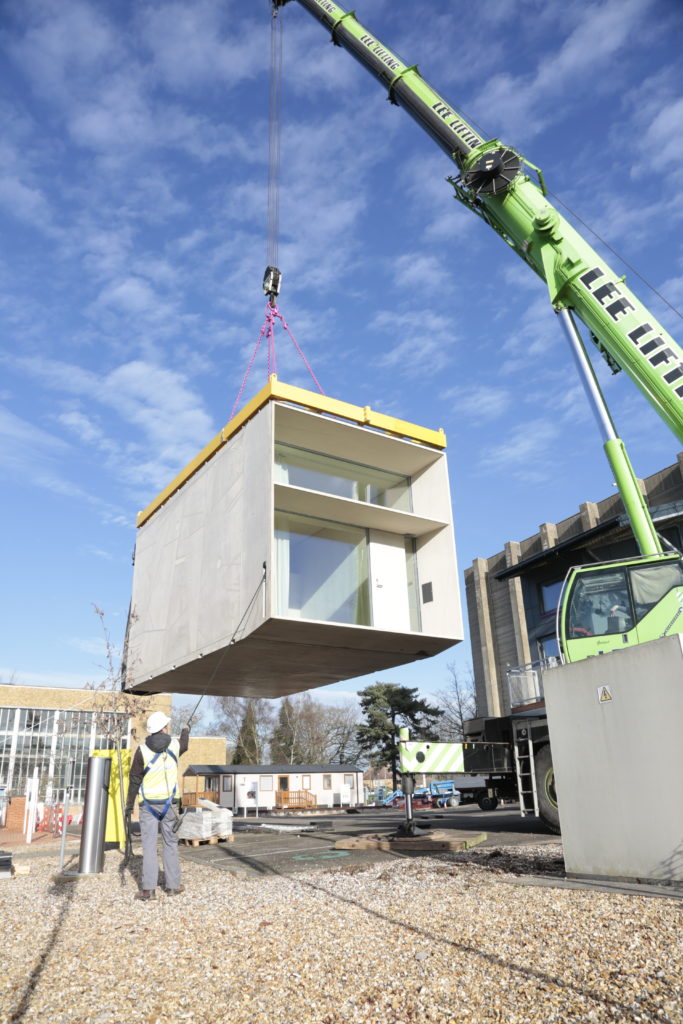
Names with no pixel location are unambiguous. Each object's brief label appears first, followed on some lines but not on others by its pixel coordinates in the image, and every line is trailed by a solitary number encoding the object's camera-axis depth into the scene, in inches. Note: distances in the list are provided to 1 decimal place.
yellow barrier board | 418.3
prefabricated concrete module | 396.8
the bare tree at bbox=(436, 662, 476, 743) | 2114.9
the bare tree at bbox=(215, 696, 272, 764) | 2095.2
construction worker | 262.2
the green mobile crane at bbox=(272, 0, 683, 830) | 336.2
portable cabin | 1354.6
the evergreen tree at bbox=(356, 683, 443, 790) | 1886.1
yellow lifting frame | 406.3
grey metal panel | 213.2
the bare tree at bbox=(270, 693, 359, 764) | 2214.6
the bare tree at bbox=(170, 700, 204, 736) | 1778.7
